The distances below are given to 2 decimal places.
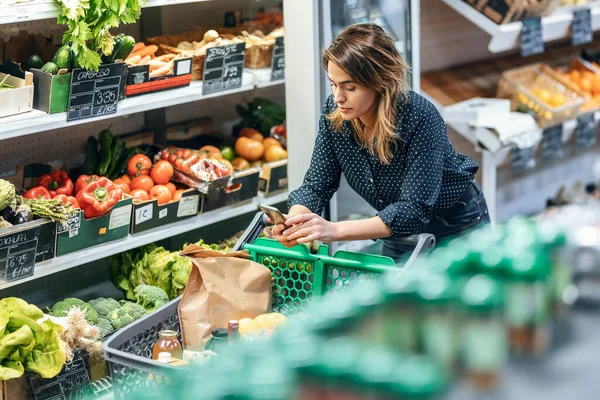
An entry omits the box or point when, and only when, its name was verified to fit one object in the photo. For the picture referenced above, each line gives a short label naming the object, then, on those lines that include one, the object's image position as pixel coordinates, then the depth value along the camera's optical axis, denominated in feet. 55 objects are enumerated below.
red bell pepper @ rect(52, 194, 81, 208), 10.90
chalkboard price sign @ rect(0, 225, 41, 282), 9.91
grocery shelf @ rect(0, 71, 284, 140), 10.04
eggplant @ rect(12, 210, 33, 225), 10.26
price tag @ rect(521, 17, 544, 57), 14.84
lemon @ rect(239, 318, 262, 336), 7.36
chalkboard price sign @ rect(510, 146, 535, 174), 14.71
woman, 8.35
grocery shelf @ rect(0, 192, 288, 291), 10.66
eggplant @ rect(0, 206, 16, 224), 10.23
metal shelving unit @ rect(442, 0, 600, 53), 14.25
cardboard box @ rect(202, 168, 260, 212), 12.53
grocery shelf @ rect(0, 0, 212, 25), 9.71
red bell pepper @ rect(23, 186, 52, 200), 10.96
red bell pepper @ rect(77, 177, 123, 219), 11.01
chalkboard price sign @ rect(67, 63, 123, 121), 10.52
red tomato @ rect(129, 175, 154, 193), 12.21
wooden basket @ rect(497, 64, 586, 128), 15.06
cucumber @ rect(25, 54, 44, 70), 10.84
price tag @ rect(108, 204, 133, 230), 11.28
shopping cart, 6.48
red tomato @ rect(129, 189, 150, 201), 11.97
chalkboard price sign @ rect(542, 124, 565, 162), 15.67
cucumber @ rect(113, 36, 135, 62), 11.05
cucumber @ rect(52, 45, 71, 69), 10.48
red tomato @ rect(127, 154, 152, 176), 12.41
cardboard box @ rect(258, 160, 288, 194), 13.33
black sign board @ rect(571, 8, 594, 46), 16.40
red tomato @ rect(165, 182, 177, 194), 12.36
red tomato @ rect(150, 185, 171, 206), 12.14
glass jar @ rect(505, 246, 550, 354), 3.31
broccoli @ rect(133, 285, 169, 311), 11.65
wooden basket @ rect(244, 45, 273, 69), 13.07
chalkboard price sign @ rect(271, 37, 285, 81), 12.96
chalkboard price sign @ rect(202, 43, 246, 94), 12.21
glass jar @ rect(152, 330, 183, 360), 7.14
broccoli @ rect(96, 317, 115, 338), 10.87
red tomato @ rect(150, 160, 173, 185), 12.41
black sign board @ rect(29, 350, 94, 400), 9.76
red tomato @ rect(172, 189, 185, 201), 12.20
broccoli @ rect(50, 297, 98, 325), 10.95
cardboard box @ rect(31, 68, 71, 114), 10.30
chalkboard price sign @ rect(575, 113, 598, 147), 16.43
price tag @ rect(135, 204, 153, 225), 11.67
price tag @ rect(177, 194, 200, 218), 12.19
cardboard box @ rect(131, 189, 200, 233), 11.69
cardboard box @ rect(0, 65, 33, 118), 10.03
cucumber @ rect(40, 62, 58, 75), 10.43
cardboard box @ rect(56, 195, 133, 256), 10.74
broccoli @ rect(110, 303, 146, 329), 11.05
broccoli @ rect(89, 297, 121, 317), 11.31
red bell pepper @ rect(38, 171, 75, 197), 11.35
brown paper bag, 7.74
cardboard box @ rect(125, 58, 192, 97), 11.32
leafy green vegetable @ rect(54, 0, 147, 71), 10.28
